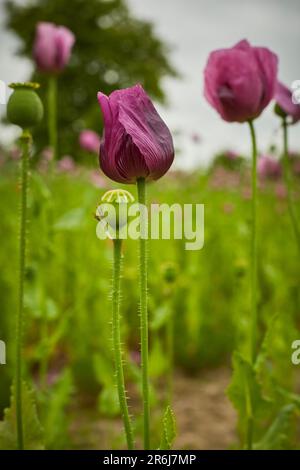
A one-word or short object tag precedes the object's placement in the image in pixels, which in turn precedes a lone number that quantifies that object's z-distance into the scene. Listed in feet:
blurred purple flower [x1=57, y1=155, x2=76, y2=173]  13.32
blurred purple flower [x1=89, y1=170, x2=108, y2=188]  8.10
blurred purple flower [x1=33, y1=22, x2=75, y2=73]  4.33
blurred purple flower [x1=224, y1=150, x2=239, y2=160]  7.24
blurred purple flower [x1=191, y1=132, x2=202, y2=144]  11.06
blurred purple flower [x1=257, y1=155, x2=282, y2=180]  7.83
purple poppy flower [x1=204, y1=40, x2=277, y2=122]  2.44
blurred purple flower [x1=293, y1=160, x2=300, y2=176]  9.27
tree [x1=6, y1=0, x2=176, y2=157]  38.88
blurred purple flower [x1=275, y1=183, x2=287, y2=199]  9.40
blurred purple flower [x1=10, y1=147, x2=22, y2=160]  9.17
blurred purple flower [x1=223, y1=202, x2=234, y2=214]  8.14
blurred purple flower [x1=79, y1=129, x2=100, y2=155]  8.09
